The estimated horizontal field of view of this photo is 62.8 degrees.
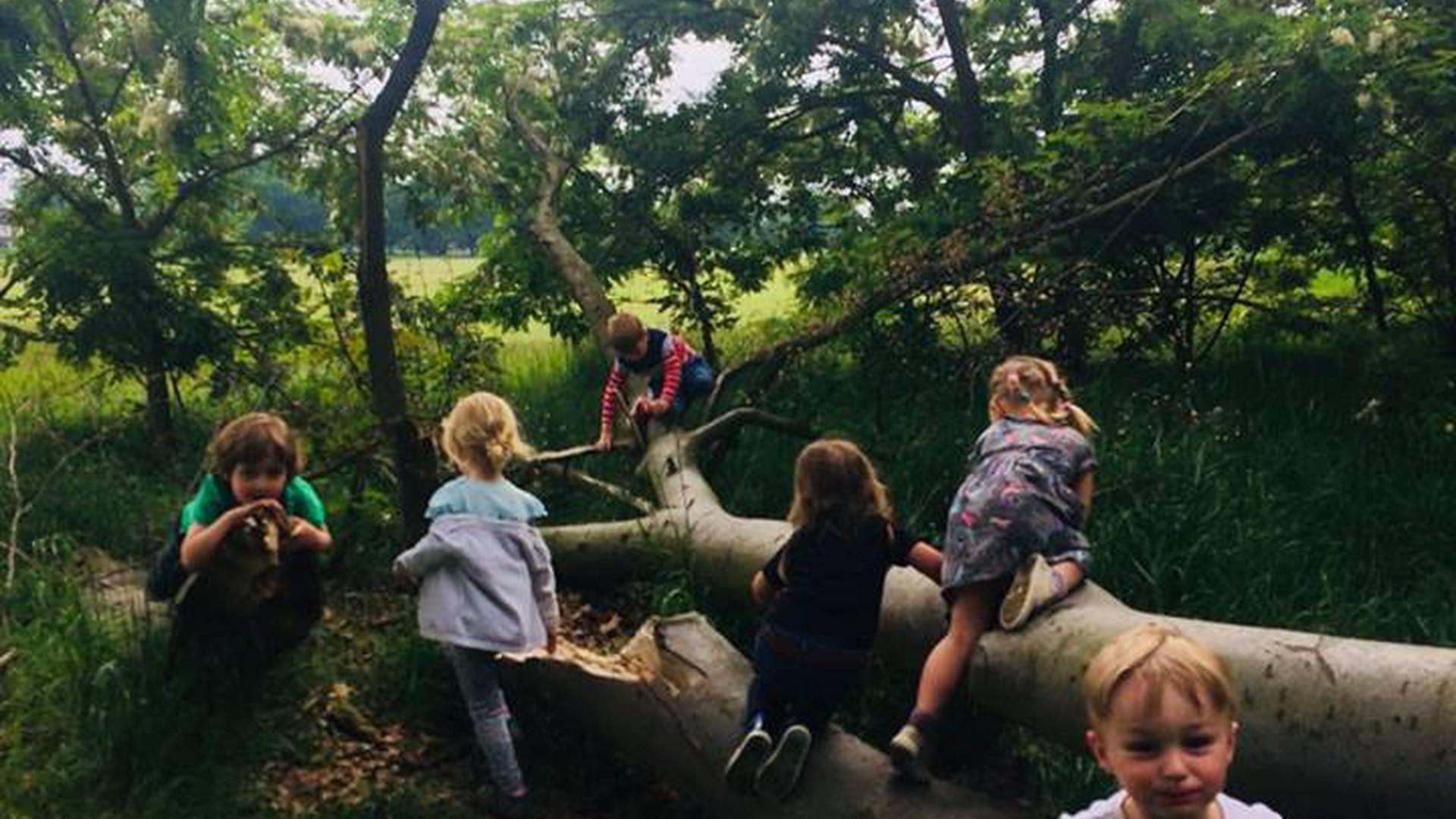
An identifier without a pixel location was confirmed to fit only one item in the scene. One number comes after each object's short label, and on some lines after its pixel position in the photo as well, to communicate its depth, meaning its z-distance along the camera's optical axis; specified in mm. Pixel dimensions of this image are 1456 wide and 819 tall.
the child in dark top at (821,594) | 3398
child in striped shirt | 6266
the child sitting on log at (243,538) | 3887
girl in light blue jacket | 3879
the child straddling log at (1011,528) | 3379
